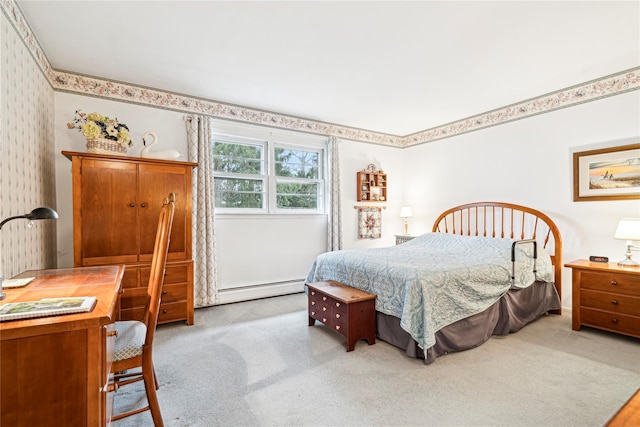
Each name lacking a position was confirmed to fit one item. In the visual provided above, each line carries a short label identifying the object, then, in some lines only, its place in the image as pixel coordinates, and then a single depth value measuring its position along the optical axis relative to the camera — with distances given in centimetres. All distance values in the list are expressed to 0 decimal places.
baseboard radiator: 403
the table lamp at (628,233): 272
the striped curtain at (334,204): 481
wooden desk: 95
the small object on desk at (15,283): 152
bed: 246
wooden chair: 156
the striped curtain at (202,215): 373
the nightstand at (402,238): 513
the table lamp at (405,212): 527
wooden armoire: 278
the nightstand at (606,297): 271
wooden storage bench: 262
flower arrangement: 279
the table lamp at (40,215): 132
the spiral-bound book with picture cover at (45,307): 104
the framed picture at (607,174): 310
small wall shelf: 519
